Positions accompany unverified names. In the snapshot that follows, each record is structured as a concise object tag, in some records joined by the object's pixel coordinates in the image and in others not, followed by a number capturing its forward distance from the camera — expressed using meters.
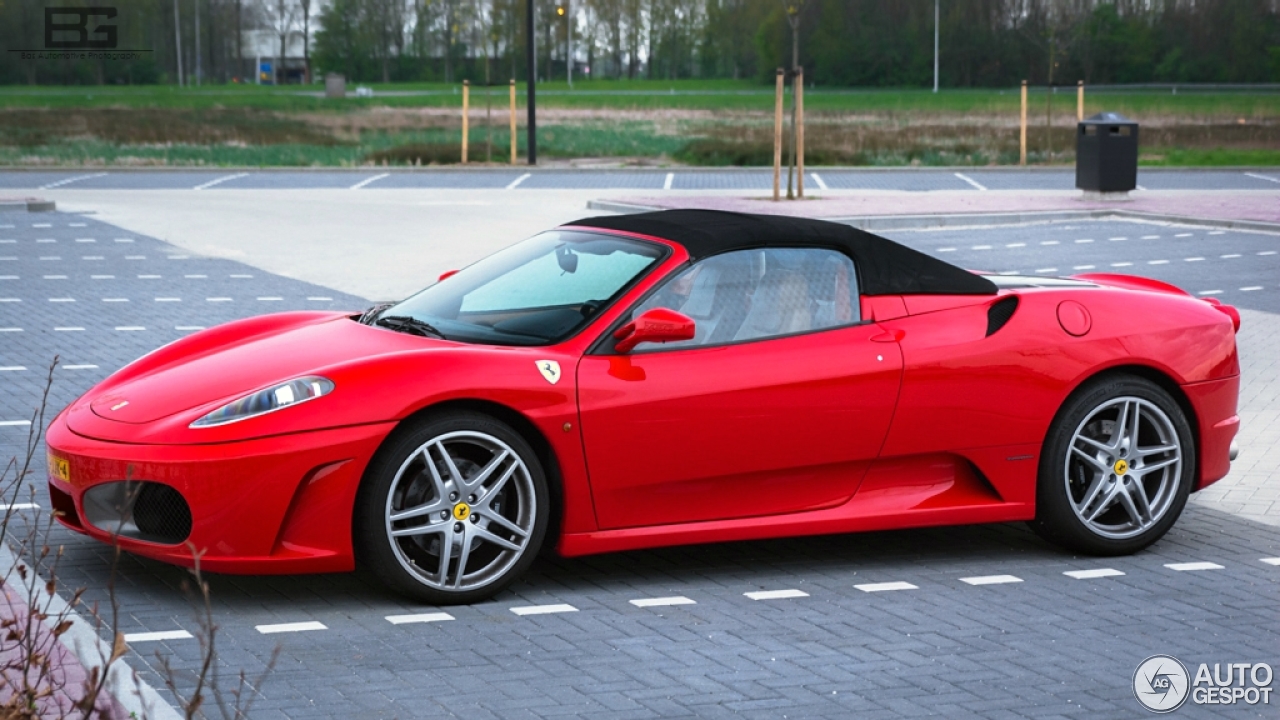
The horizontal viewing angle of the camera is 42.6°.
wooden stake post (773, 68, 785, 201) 23.02
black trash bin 23.52
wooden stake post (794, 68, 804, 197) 22.70
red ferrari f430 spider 5.27
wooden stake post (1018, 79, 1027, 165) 35.66
